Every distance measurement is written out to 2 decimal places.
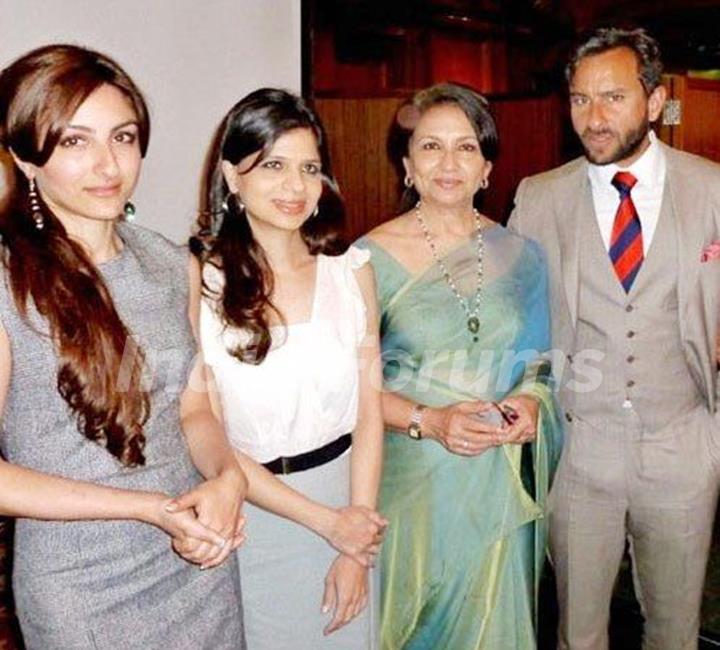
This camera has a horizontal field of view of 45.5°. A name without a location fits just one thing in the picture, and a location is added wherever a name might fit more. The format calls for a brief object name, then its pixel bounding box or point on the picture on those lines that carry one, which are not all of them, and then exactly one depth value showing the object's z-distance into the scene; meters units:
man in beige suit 1.84
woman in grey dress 1.16
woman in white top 1.57
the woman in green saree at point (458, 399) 1.87
